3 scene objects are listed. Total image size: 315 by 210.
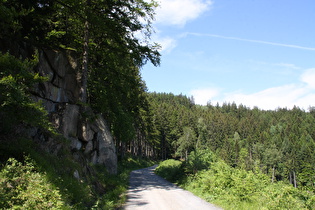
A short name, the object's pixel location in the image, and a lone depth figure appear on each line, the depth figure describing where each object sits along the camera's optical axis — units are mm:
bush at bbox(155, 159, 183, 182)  18756
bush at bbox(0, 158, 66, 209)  4855
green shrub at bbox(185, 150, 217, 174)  17098
